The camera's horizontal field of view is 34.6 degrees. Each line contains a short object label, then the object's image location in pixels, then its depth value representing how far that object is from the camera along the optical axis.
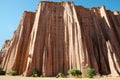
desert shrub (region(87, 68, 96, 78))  30.69
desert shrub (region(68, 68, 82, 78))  33.03
